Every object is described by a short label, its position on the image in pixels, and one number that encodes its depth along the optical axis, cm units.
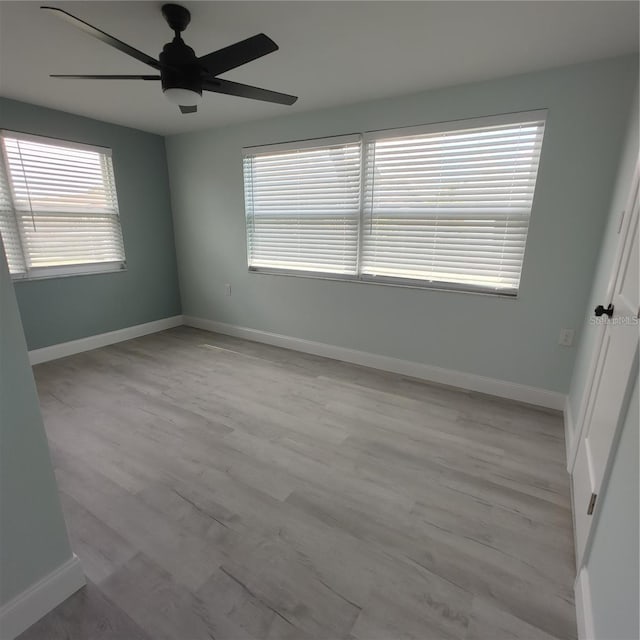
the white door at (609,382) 122
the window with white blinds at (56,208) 310
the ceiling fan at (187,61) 161
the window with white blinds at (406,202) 255
